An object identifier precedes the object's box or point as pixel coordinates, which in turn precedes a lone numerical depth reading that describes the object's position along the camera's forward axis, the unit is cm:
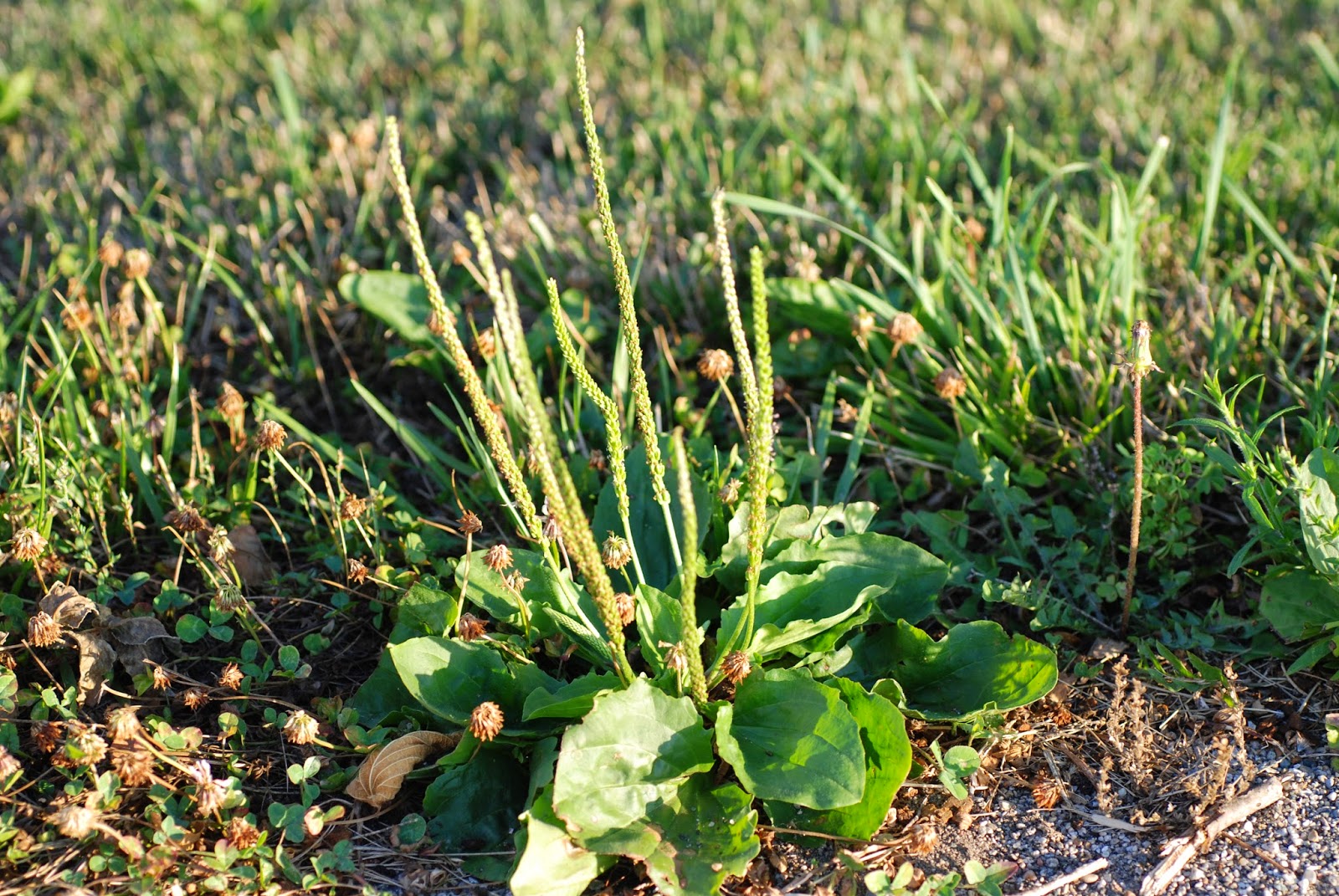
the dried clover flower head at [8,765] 188
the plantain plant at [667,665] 181
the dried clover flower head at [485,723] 190
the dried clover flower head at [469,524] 221
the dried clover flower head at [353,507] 232
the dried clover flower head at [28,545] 221
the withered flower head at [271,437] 232
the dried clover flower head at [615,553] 210
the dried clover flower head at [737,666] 200
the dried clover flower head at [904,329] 265
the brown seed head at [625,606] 203
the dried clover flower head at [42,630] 210
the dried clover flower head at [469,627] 214
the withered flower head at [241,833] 187
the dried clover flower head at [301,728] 197
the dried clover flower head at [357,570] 227
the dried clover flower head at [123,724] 191
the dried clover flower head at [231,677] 212
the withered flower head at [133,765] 192
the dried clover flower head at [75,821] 178
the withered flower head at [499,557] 212
